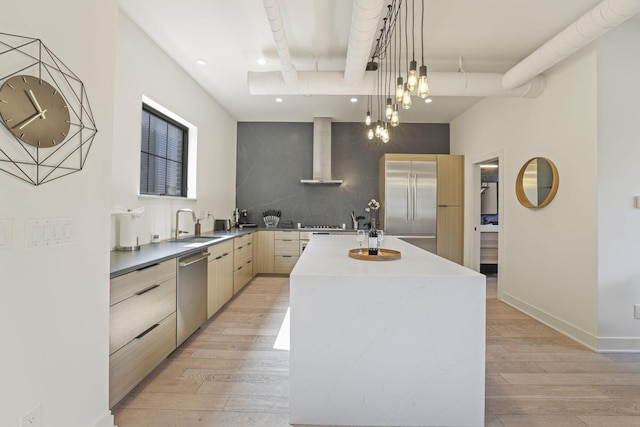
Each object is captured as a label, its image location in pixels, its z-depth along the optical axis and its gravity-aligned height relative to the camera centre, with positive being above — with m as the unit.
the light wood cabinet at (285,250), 5.34 -0.62
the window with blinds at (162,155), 3.30 +0.70
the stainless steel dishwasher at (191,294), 2.56 -0.73
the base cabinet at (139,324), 1.78 -0.74
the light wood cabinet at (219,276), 3.23 -0.72
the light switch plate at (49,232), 1.22 -0.09
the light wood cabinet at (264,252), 5.34 -0.67
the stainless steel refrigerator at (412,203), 5.21 +0.22
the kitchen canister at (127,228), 2.53 -0.13
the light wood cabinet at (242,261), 4.12 -0.69
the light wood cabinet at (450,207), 5.21 +0.16
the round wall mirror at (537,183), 3.19 +0.39
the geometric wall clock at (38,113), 1.13 +0.40
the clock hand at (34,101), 1.20 +0.44
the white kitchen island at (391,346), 1.66 -0.71
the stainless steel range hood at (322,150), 5.55 +1.18
